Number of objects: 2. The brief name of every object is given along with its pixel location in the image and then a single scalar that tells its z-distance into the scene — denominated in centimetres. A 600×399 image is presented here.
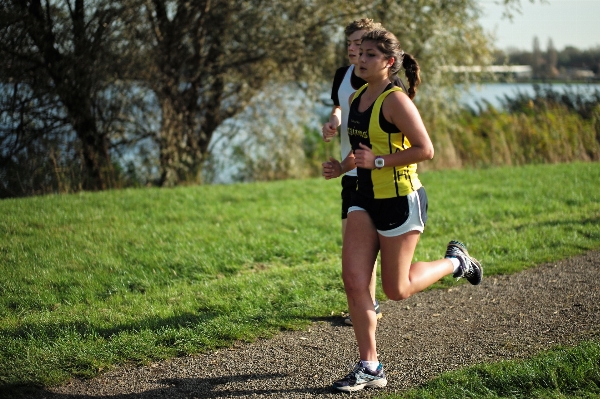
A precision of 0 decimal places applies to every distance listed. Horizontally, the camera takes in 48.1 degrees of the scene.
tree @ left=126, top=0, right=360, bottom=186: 1241
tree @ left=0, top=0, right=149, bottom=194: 1058
